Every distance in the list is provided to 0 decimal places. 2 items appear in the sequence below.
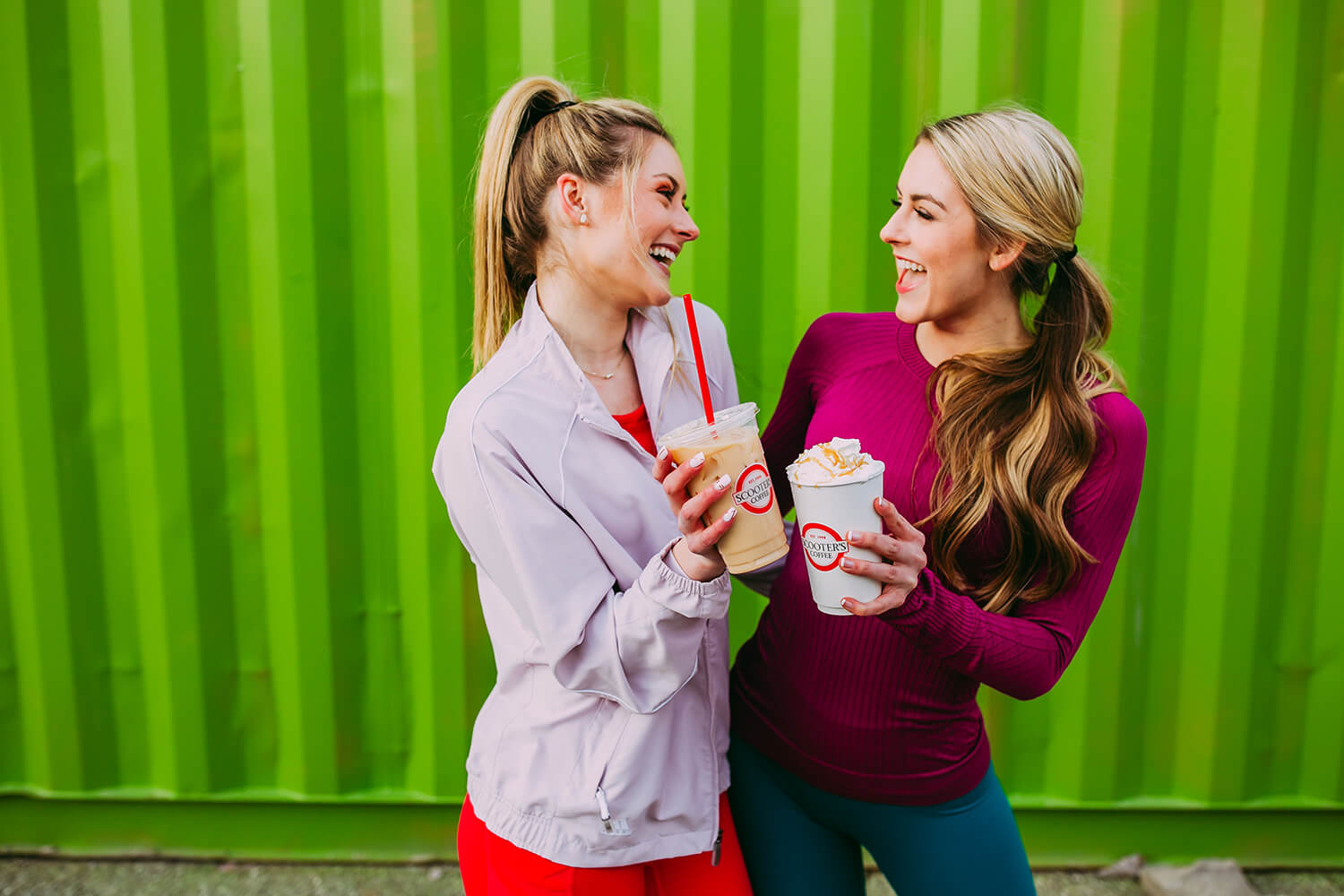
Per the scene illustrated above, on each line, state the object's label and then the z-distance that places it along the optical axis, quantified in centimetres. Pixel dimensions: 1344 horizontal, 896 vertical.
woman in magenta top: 145
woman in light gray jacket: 140
